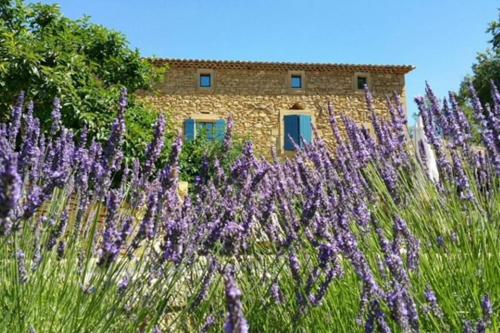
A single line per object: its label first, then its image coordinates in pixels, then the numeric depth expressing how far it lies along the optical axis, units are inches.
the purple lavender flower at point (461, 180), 86.7
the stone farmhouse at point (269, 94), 708.0
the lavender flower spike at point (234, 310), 26.4
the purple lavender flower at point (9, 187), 33.8
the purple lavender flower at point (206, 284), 73.2
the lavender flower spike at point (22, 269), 69.1
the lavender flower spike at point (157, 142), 62.8
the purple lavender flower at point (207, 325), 67.0
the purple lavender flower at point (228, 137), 79.9
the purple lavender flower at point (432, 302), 57.6
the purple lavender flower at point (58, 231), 76.5
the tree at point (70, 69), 287.0
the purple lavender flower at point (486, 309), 48.4
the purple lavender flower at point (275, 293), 72.0
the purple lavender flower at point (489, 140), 86.1
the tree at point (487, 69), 794.6
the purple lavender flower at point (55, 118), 87.9
